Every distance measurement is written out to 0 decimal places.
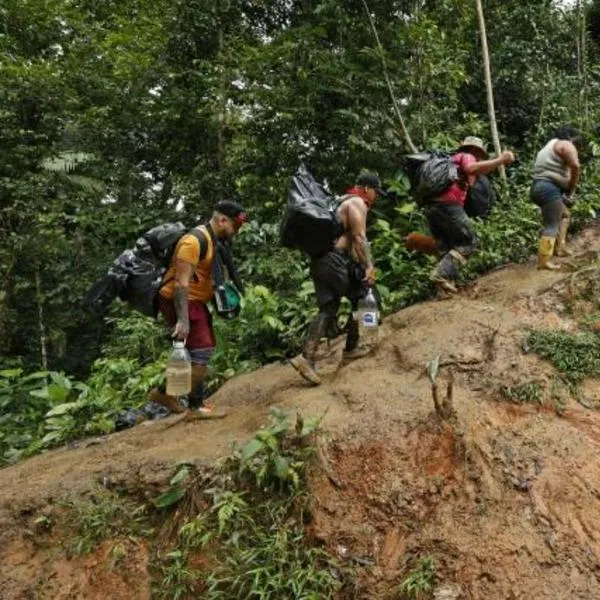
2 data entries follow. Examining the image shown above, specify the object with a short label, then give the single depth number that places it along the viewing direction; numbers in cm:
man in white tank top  663
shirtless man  552
